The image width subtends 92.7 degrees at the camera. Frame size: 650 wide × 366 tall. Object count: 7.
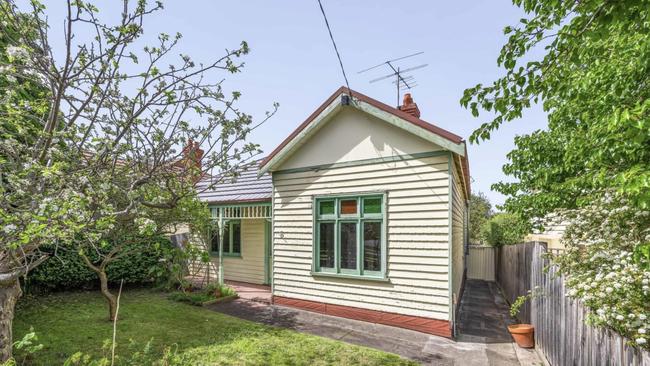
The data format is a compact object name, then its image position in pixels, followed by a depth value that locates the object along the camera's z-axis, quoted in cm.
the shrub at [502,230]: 908
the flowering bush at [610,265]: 270
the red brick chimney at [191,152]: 477
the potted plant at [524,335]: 552
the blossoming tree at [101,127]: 311
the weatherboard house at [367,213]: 624
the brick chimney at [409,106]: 848
